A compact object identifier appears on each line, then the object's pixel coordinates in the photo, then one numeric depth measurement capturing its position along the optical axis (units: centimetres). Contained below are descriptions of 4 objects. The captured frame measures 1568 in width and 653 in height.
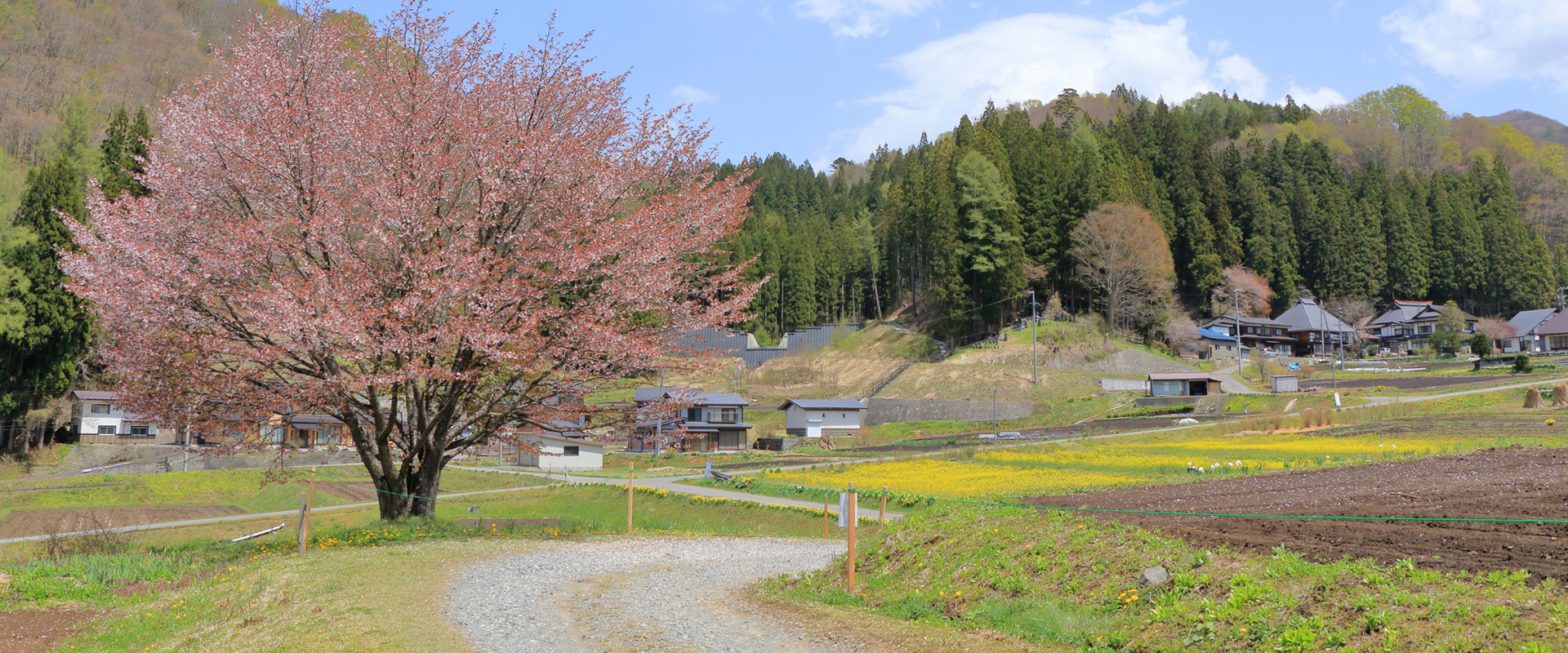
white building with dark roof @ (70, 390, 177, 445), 5116
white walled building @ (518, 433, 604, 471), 5088
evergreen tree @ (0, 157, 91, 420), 4181
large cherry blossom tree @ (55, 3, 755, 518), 1226
